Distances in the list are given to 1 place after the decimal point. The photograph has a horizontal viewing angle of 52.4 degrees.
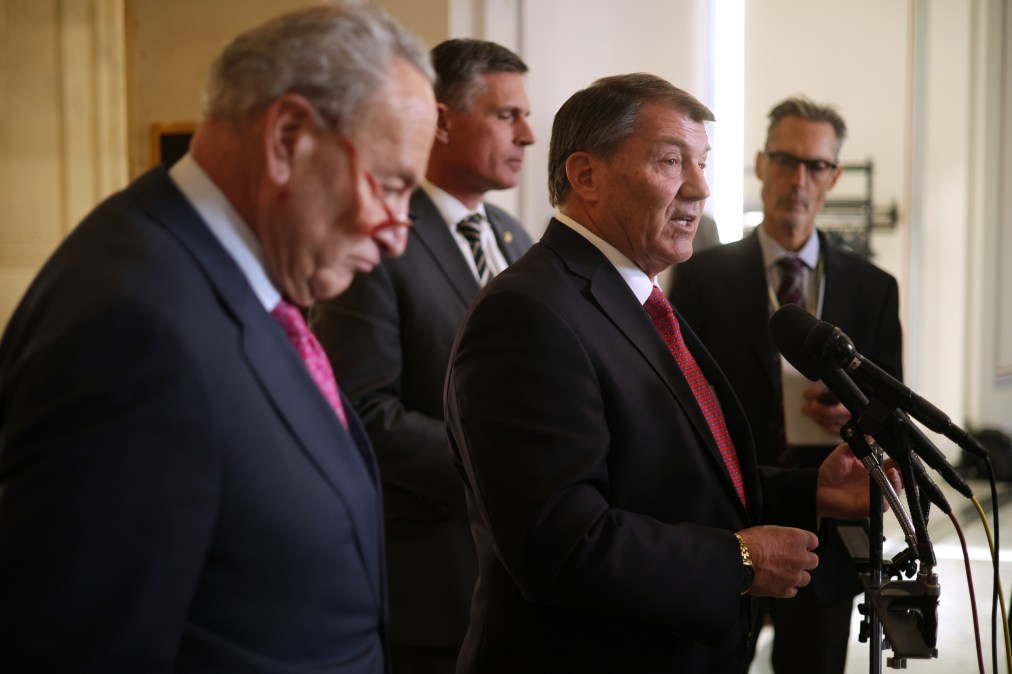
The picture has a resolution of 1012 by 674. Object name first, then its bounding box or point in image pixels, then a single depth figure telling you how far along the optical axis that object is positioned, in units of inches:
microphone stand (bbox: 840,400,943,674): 51.1
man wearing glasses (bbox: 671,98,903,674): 103.5
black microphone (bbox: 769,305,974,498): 54.8
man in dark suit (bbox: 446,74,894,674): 60.1
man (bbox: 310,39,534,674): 87.6
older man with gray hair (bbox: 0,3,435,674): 34.3
